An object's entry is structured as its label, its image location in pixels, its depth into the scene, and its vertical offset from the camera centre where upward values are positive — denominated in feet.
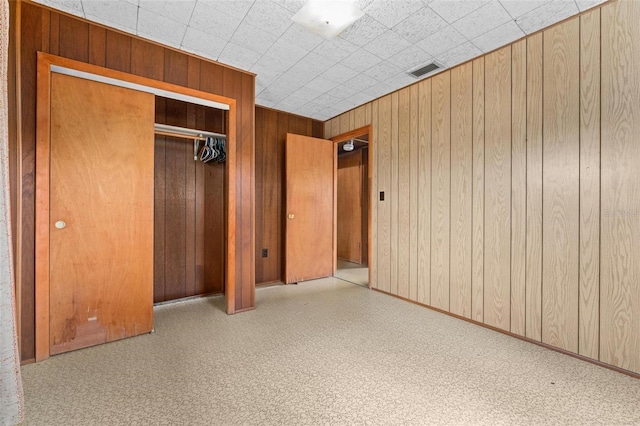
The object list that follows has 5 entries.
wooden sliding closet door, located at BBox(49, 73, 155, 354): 6.93 -0.04
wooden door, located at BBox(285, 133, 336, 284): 13.47 +0.17
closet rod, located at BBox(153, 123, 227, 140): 9.82 +2.91
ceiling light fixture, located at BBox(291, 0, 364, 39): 6.57 +4.85
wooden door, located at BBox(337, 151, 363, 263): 18.98 +0.31
